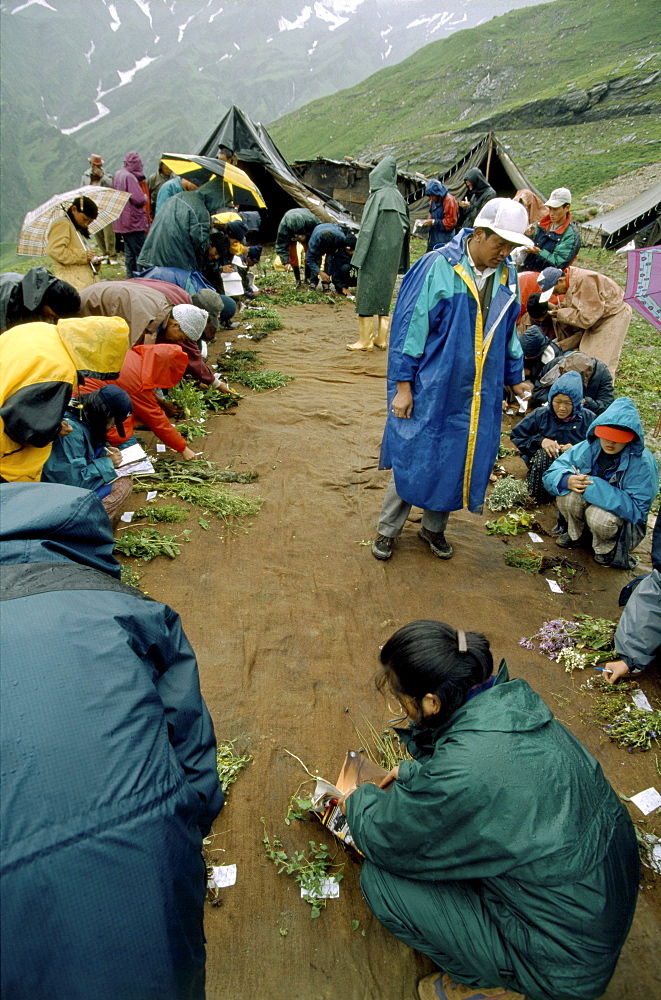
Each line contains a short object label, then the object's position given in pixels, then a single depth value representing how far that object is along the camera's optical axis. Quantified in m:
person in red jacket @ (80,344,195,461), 4.24
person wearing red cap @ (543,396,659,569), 3.69
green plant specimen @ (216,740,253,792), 2.40
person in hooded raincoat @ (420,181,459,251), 8.84
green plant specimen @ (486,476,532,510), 4.60
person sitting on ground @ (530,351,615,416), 4.93
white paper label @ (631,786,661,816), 2.44
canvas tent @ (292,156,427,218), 15.32
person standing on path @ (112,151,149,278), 8.26
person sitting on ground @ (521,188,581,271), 6.69
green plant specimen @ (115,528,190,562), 3.65
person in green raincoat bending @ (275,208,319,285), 9.71
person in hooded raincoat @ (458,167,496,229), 9.96
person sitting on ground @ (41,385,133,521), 3.34
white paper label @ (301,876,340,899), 2.06
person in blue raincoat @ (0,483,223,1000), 0.88
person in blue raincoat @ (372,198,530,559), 3.05
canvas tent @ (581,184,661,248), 12.96
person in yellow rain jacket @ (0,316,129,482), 2.91
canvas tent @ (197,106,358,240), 11.76
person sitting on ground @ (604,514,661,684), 2.86
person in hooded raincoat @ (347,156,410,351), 6.34
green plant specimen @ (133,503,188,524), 4.01
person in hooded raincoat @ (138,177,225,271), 6.28
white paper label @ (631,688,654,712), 2.87
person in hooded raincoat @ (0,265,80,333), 3.83
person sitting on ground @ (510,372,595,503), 4.48
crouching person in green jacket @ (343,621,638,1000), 1.44
